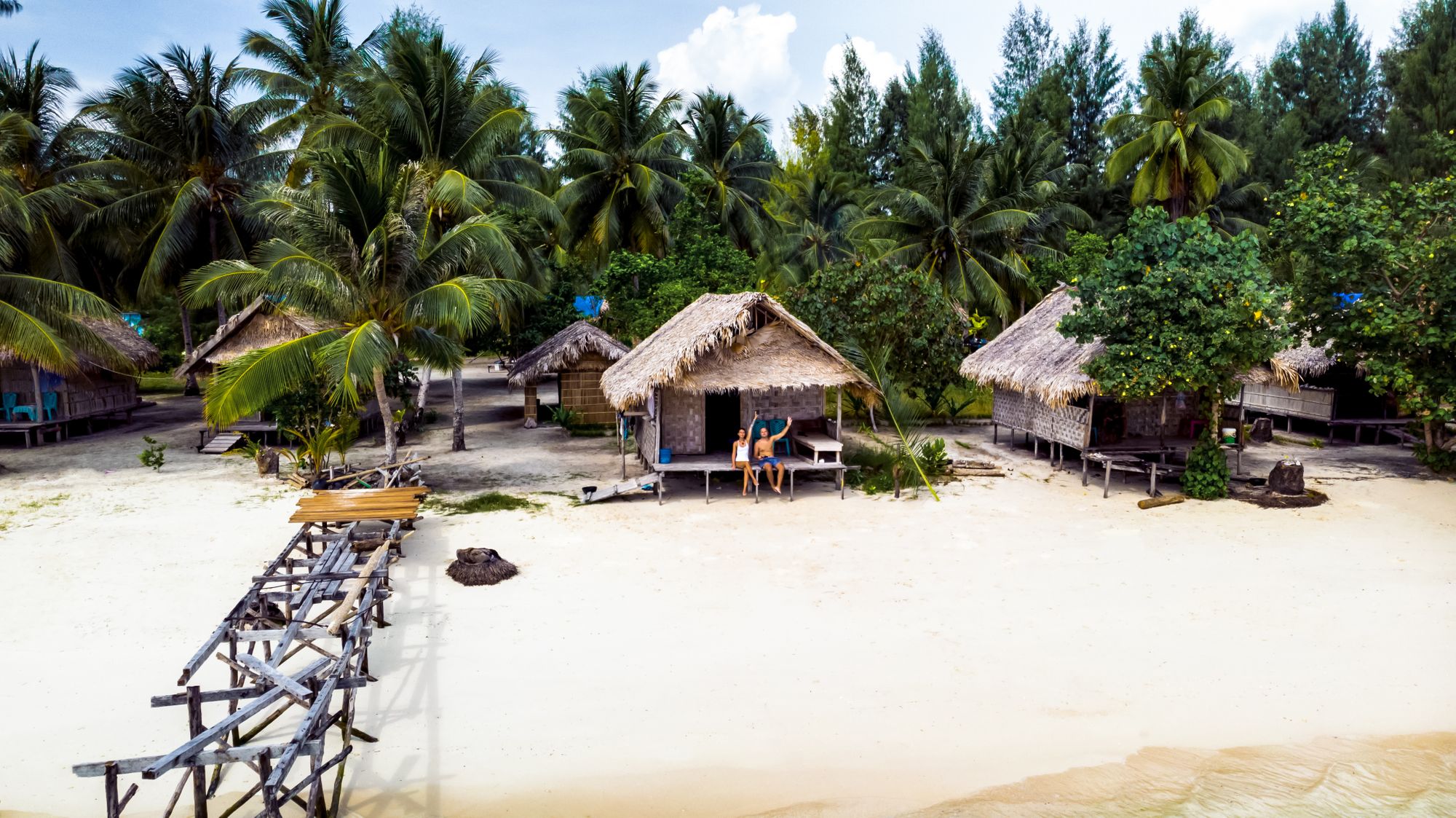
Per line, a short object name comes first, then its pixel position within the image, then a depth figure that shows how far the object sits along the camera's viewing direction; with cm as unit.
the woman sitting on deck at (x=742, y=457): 1449
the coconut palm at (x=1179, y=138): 2431
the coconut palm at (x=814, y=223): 3181
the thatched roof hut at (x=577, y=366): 2117
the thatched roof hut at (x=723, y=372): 1428
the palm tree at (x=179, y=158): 2194
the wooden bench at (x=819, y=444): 1476
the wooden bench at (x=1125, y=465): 1429
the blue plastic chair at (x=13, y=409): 1873
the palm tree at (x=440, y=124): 1761
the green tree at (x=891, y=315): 1850
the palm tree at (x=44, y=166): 1872
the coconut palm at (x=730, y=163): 2594
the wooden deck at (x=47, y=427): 1838
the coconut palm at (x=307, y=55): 2459
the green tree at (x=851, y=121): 3900
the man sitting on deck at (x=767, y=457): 1470
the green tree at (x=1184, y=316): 1345
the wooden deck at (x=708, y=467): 1439
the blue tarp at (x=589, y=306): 3275
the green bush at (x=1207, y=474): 1413
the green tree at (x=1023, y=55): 4147
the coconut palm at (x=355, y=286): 1228
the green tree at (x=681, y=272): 2152
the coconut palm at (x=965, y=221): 2389
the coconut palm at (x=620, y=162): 2422
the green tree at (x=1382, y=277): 1463
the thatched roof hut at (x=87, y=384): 1900
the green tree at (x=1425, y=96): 2805
